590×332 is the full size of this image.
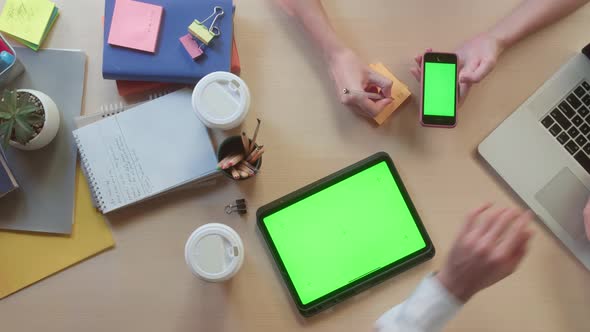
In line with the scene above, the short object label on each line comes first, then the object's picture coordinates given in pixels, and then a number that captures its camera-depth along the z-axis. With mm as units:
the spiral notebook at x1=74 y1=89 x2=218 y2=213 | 808
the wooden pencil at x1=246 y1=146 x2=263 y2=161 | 769
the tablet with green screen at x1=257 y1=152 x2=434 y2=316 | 789
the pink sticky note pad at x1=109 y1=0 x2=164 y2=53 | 816
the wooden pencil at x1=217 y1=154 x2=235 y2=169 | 751
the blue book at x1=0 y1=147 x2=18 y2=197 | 797
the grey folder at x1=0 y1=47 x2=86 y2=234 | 813
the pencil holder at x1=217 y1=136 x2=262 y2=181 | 771
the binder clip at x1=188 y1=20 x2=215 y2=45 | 812
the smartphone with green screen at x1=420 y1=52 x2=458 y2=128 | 808
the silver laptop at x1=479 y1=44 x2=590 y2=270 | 811
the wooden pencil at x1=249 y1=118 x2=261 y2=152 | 754
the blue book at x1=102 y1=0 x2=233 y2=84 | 815
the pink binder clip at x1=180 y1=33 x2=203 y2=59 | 817
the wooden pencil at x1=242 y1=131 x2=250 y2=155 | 745
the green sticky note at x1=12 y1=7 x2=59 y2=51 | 846
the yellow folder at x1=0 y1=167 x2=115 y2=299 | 800
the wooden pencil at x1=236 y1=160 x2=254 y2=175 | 765
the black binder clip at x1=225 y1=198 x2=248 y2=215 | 813
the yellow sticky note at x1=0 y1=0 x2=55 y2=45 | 841
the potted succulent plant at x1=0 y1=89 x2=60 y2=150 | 752
